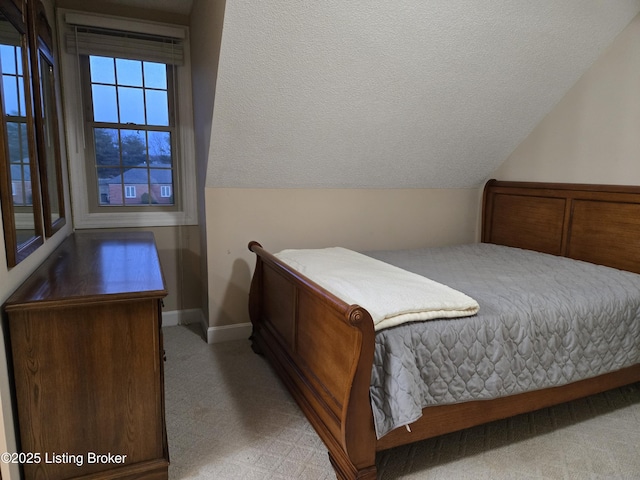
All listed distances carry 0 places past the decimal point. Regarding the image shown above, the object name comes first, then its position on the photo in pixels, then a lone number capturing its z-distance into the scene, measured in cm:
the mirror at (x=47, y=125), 203
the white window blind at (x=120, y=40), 282
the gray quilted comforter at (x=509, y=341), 165
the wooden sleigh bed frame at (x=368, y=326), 161
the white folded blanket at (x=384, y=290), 174
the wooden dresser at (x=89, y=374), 148
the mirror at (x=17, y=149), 144
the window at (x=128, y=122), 292
